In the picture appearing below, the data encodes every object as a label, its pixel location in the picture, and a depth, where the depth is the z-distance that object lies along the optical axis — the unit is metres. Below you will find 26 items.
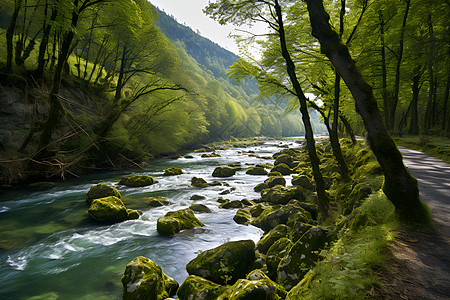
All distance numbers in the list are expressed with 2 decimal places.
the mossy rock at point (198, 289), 3.86
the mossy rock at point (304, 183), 12.53
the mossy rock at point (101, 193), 10.66
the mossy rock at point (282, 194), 10.64
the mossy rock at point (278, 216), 7.78
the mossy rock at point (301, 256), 3.72
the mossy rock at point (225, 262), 4.77
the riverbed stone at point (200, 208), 10.41
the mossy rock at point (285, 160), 23.52
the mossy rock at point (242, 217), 8.95
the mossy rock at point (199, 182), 15.19
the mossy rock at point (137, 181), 14.68
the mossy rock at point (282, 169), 19.32
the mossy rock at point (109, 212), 8.95
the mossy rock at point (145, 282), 4.07
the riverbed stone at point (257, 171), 19.58
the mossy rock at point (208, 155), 33.08
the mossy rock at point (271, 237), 6.01
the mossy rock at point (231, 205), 10.88
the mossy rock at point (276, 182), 13.82
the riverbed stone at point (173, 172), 18.84
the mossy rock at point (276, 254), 4.54
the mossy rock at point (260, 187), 14.03
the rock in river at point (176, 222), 7.96
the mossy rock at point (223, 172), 18.91
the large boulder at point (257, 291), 3.07
